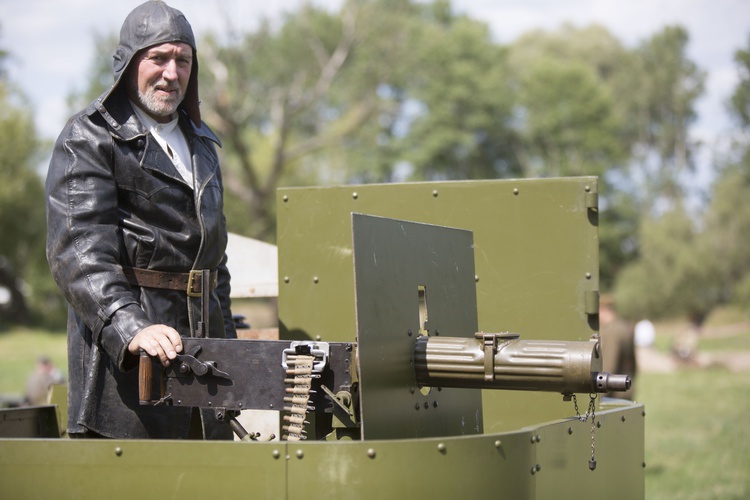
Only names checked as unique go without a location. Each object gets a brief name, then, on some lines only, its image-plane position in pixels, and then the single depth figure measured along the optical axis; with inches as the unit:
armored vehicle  118.3
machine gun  127.3
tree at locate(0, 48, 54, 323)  1406.3
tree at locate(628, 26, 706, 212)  2386.8
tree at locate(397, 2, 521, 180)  2025.1
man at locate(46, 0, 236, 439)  138.5
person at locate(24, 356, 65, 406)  517.0
